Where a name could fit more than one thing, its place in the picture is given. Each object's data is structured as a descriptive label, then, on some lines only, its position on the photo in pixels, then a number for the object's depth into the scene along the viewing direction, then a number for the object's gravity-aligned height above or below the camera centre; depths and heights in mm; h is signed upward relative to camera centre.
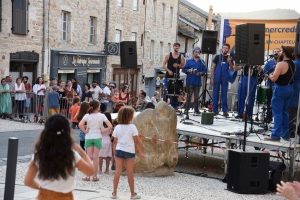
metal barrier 20891 -1434
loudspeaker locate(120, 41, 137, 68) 16156 +400
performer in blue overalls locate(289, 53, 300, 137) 12156 -546
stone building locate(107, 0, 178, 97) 34188 +2254
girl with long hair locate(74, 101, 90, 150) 11648 -809
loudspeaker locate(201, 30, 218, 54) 16761 +825
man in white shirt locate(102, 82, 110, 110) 23547 -1010
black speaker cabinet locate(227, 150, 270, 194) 10539 -1699
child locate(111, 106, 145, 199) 9922 -1203
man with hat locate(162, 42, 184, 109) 16281 +176
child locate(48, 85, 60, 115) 19906 -1089
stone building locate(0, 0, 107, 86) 24609 +1221
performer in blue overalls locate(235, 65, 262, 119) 14672 -402
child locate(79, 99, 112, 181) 11203 -1120
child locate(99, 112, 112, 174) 12469 -1626
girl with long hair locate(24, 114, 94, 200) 5387 -841
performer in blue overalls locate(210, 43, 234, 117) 15914 -104
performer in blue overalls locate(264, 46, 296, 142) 11609 -300
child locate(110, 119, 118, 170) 13356 -2096
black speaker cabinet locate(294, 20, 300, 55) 11539 +564
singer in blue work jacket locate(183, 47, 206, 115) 15859 -14
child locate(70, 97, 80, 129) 15586 -1009
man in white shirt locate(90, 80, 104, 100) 24094 -912
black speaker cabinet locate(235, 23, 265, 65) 12062 +581
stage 11883 -1309
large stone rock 12938 -1457
